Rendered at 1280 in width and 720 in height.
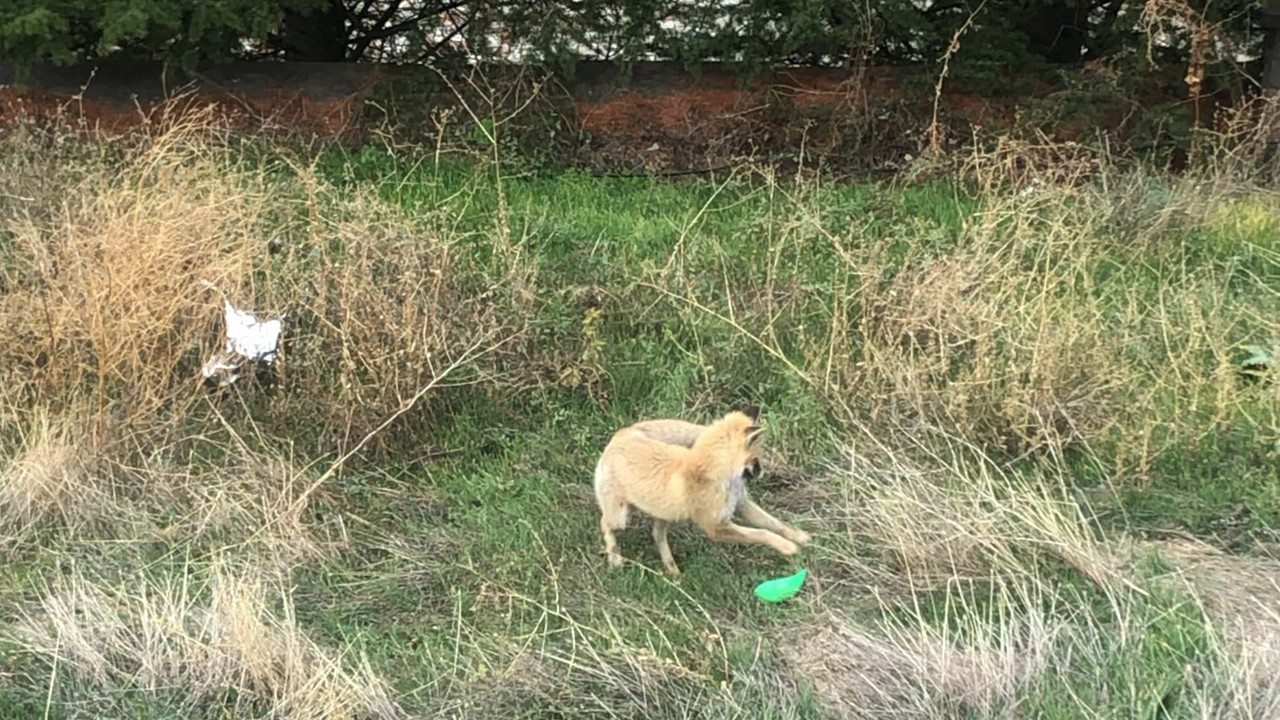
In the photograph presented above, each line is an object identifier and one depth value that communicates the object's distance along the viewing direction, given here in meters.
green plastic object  4.05
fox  4.04
